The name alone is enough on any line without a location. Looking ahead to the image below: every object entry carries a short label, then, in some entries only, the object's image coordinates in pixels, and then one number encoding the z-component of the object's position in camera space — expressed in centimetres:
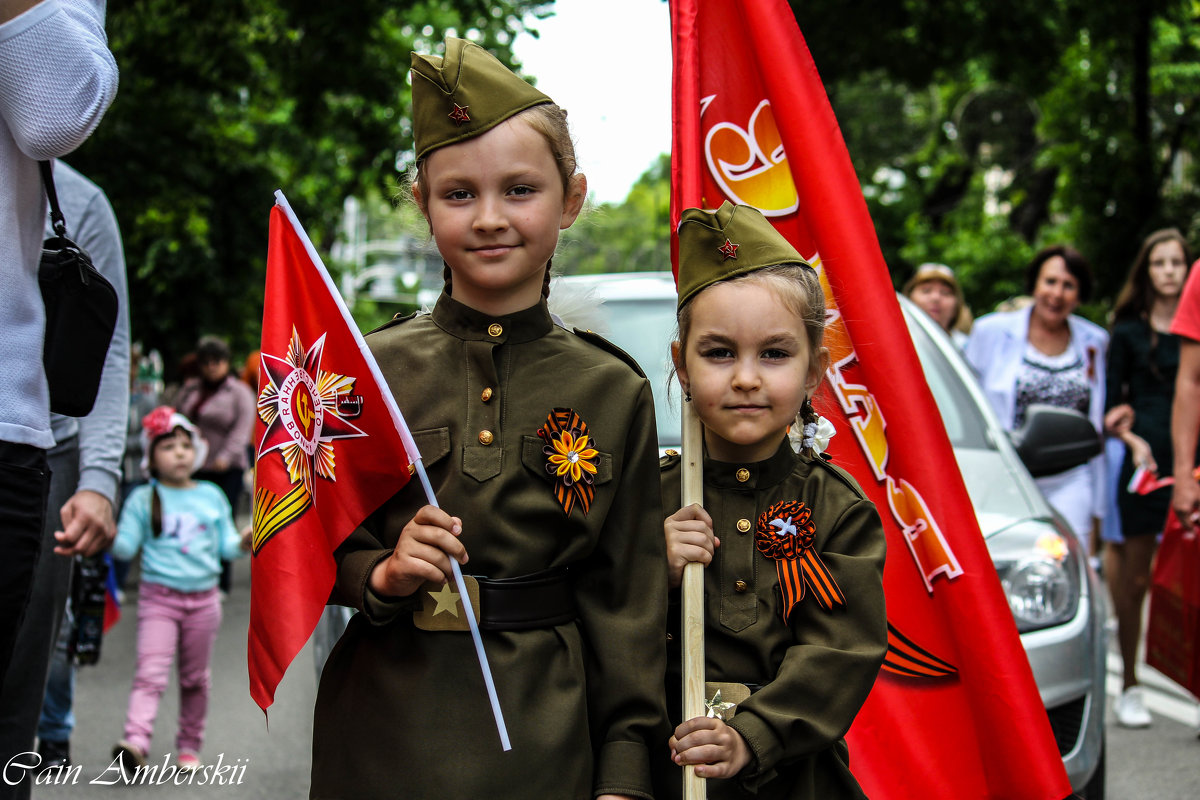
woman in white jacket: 684
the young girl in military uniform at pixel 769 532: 242
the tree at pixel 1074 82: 1295
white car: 423
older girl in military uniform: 228
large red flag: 294
